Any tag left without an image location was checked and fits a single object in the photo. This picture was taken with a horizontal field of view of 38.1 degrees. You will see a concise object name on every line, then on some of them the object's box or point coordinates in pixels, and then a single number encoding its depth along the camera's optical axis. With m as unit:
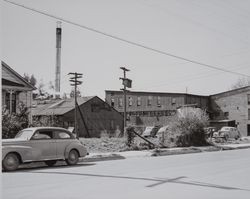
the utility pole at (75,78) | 36.47
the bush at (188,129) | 29.45
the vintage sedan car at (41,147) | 13.27
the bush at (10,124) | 20.18
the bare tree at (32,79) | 75.73
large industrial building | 64.56
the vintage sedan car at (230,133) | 41.60
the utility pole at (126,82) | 39.31
